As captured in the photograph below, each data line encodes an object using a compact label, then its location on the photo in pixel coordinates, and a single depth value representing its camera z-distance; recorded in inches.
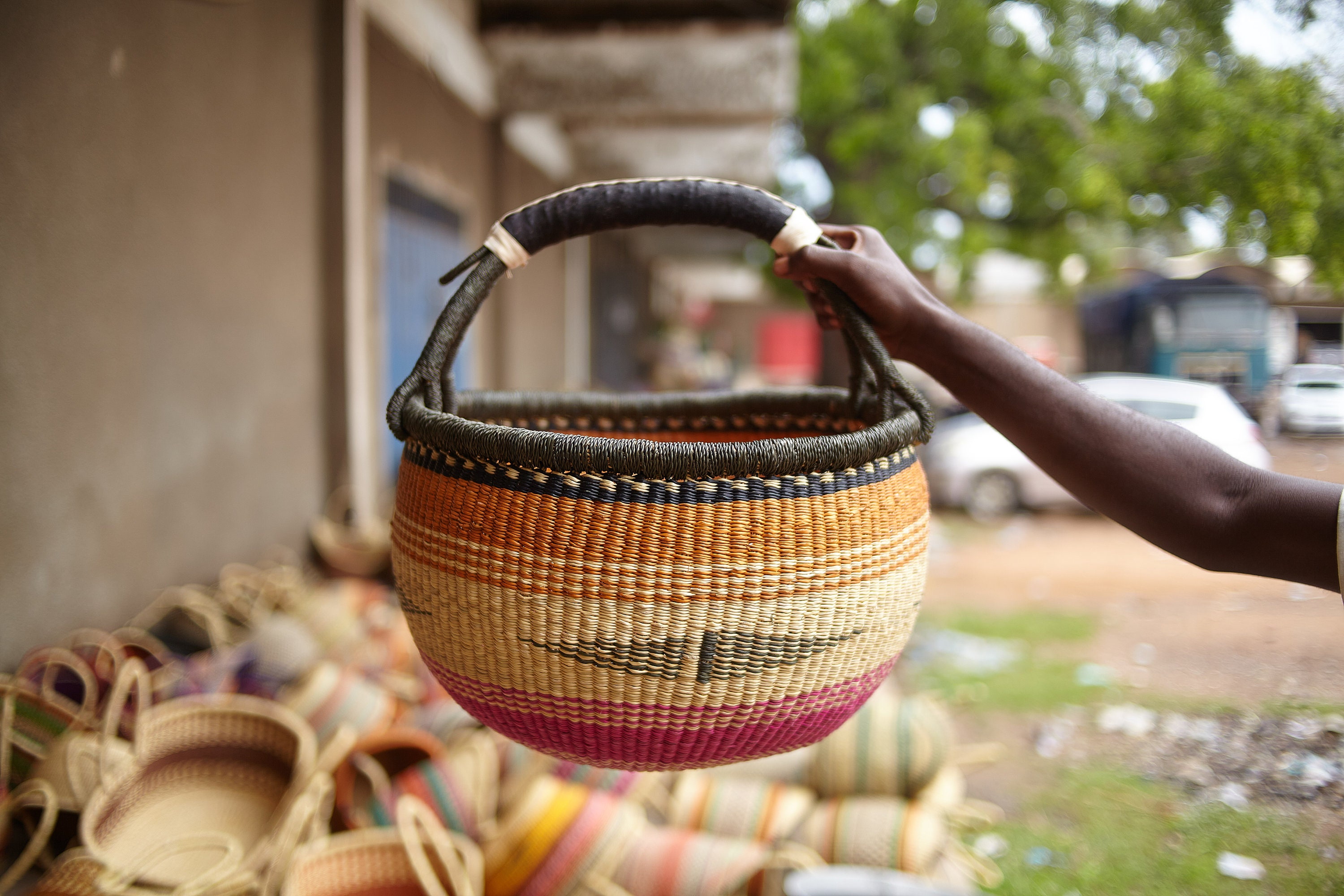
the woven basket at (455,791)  73.4
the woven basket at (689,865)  65.1
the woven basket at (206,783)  64.5
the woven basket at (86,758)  65.2
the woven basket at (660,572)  27.0
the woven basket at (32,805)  61.3
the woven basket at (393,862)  59.5
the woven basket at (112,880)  56.5
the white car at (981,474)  292.7
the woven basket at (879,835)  72.3
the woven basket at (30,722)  70.8
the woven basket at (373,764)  76.3
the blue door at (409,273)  196.9
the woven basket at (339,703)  86.8
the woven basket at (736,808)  77.3
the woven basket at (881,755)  86.7
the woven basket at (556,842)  65.4
